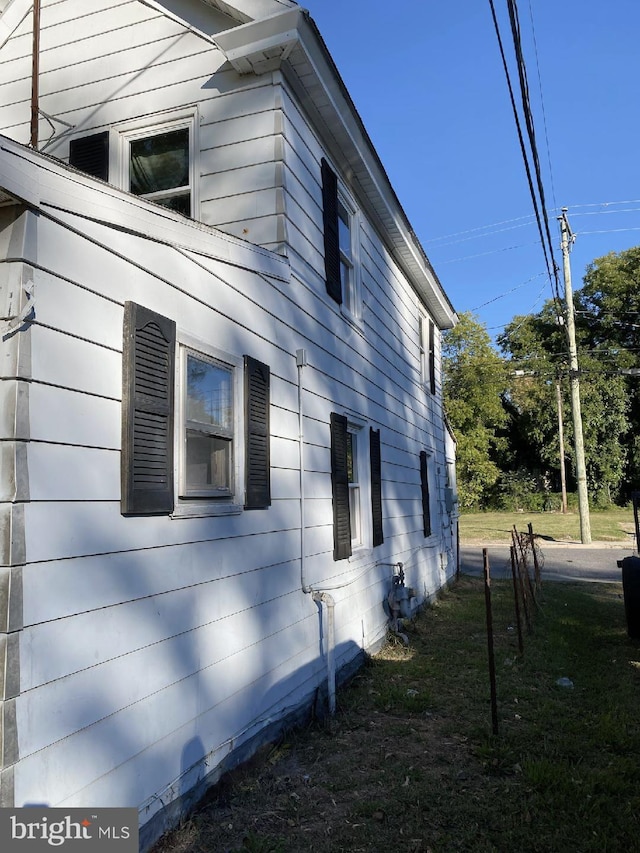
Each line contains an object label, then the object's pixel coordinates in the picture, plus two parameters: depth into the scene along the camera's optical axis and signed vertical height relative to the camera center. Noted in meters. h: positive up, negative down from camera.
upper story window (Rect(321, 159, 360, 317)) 6.43 +2.66
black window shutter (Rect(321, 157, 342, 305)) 6.39 +2.63
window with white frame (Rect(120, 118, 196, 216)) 5.64 +3.00
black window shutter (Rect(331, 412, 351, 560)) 6.06 +0.04
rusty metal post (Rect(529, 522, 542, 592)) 10.17 -1.40
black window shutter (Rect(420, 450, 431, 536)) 10.78 -0.07
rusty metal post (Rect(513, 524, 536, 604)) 8.41 -1.02
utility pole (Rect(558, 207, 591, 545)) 18.88 +2.16
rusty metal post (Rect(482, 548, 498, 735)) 4.65 -1.33
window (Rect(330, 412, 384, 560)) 6.15 +0.05
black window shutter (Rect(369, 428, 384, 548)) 7.35 +0.07
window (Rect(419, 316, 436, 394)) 11.97 +2.62
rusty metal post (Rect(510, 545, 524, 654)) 6.74 -1.18
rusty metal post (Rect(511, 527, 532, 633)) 7.45 -1.11
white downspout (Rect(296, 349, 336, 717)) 5.16 -0.88
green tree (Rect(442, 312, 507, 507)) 32.47 +4.95
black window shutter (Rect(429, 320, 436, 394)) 12.64 +2.56
